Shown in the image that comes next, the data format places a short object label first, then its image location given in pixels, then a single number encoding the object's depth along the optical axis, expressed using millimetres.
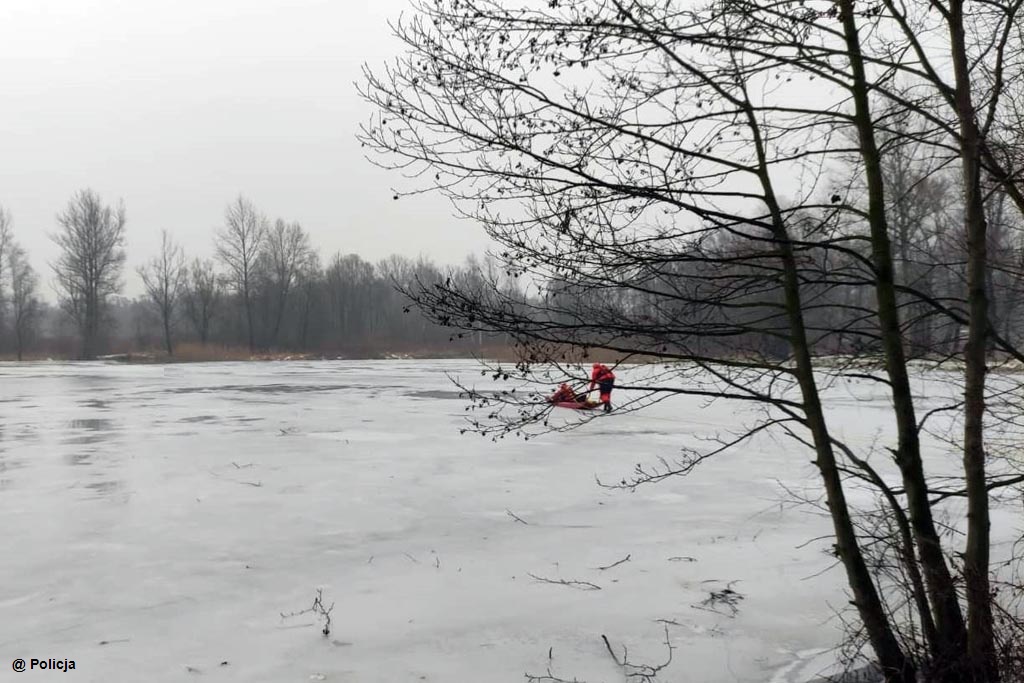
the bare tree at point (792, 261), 4141
